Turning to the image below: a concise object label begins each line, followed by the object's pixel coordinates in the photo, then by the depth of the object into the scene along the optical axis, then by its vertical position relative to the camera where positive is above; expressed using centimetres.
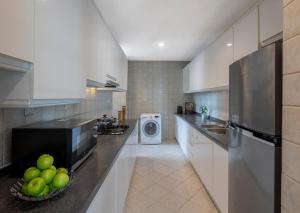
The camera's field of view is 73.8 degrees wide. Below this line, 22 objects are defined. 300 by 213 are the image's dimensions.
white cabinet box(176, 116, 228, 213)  192 -70
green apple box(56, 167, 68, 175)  99 -33
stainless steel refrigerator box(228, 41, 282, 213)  101 -15
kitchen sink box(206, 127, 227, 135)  297 -35
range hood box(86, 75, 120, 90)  199 +28
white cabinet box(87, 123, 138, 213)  115 -62
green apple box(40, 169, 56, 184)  91 -32
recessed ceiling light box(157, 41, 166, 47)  375 +121
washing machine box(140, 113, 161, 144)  536 -59
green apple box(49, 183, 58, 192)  92 -38
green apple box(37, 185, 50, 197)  87 -38
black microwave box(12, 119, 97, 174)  117 -23
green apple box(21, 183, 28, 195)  87 -37
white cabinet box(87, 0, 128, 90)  192 +67
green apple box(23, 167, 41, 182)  91 -32
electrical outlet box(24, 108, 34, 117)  135 -5
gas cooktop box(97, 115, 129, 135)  259 -30
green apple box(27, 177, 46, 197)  86 -35
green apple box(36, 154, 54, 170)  96 -28
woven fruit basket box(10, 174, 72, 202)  86 -39
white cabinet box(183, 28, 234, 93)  244 +64
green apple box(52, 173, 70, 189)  92 -35
